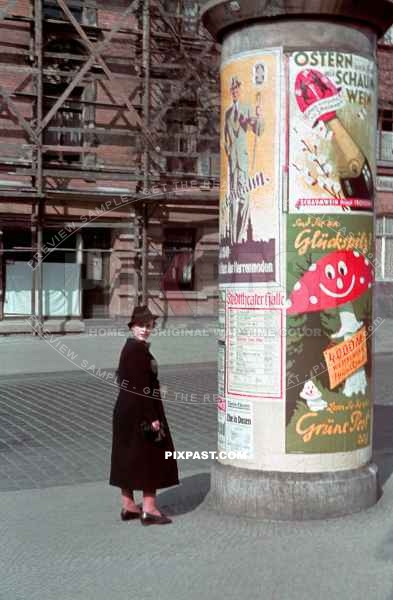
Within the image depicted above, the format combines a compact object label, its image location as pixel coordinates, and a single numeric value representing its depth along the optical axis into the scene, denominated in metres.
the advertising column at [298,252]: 5.78
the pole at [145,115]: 21.59
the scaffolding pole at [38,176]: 20.17
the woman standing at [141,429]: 5.76
